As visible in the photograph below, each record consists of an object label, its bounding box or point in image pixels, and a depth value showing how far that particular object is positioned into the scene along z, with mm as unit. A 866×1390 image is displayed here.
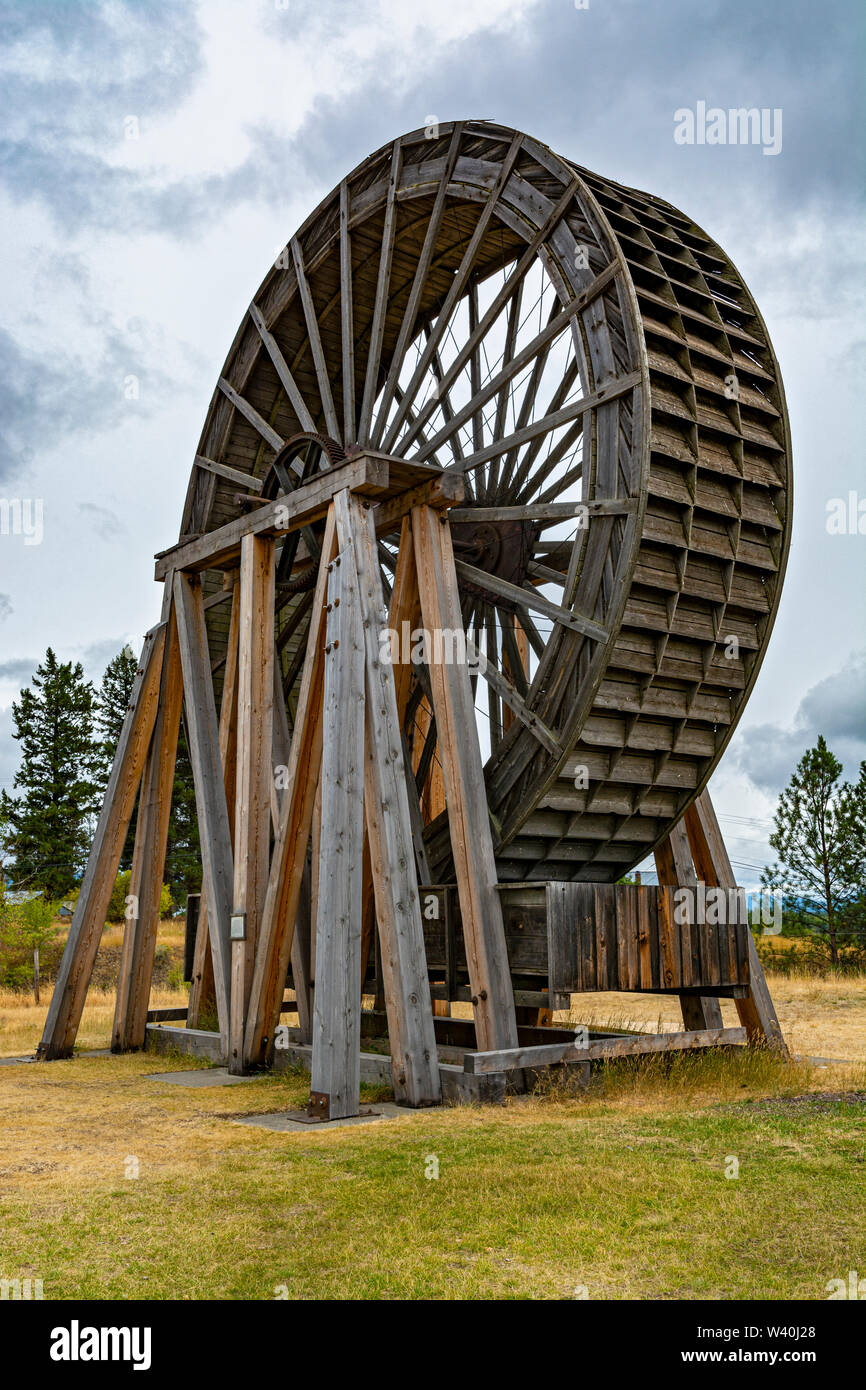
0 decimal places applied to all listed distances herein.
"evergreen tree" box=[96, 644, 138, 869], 40125
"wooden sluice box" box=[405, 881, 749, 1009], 7828
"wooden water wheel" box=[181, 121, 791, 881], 8648
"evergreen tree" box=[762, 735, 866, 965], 23359
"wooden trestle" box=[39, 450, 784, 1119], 7078
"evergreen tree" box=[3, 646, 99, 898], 34438
